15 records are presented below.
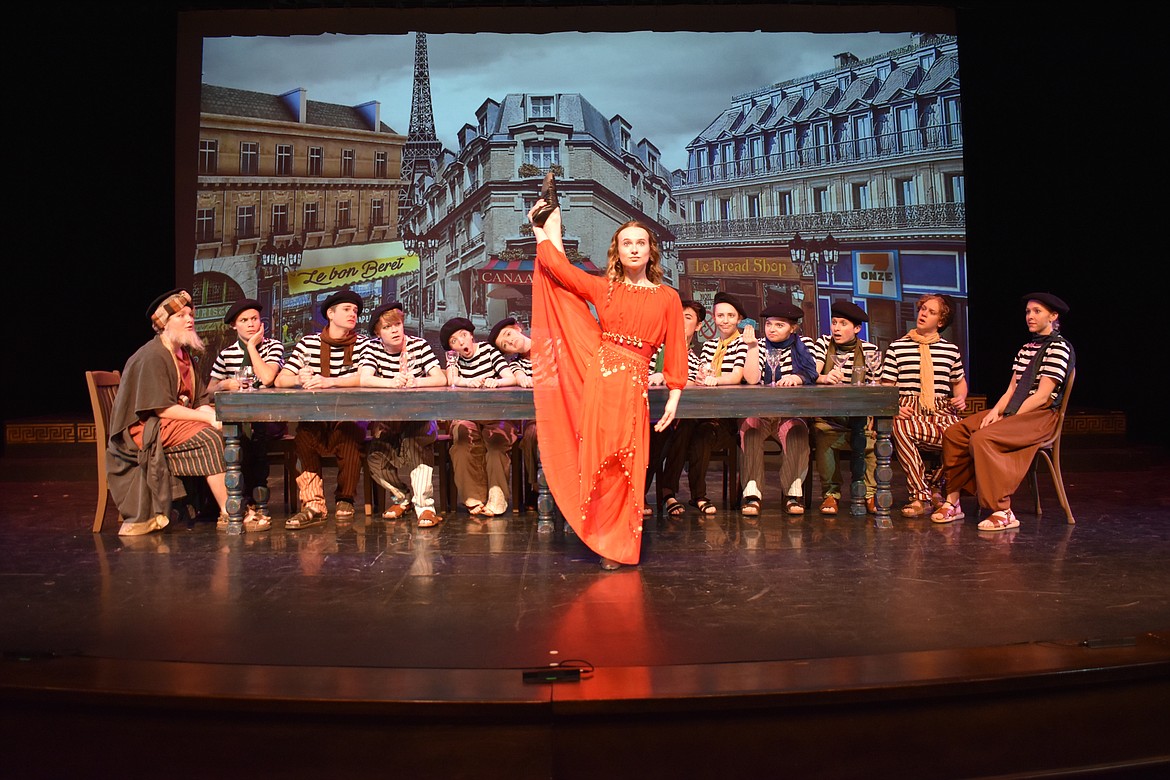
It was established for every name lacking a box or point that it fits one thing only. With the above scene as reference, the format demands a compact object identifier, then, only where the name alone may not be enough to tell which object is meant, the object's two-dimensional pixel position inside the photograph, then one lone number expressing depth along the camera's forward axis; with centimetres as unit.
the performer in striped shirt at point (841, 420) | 518
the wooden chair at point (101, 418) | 493
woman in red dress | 402
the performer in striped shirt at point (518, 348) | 516
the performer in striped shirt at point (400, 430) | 499
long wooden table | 467
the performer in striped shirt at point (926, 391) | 516
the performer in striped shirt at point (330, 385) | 505
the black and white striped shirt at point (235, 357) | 532
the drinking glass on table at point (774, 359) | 532
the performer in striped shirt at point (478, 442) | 511
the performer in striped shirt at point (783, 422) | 515
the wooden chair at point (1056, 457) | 490
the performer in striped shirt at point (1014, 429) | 478
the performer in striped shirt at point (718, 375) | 529
